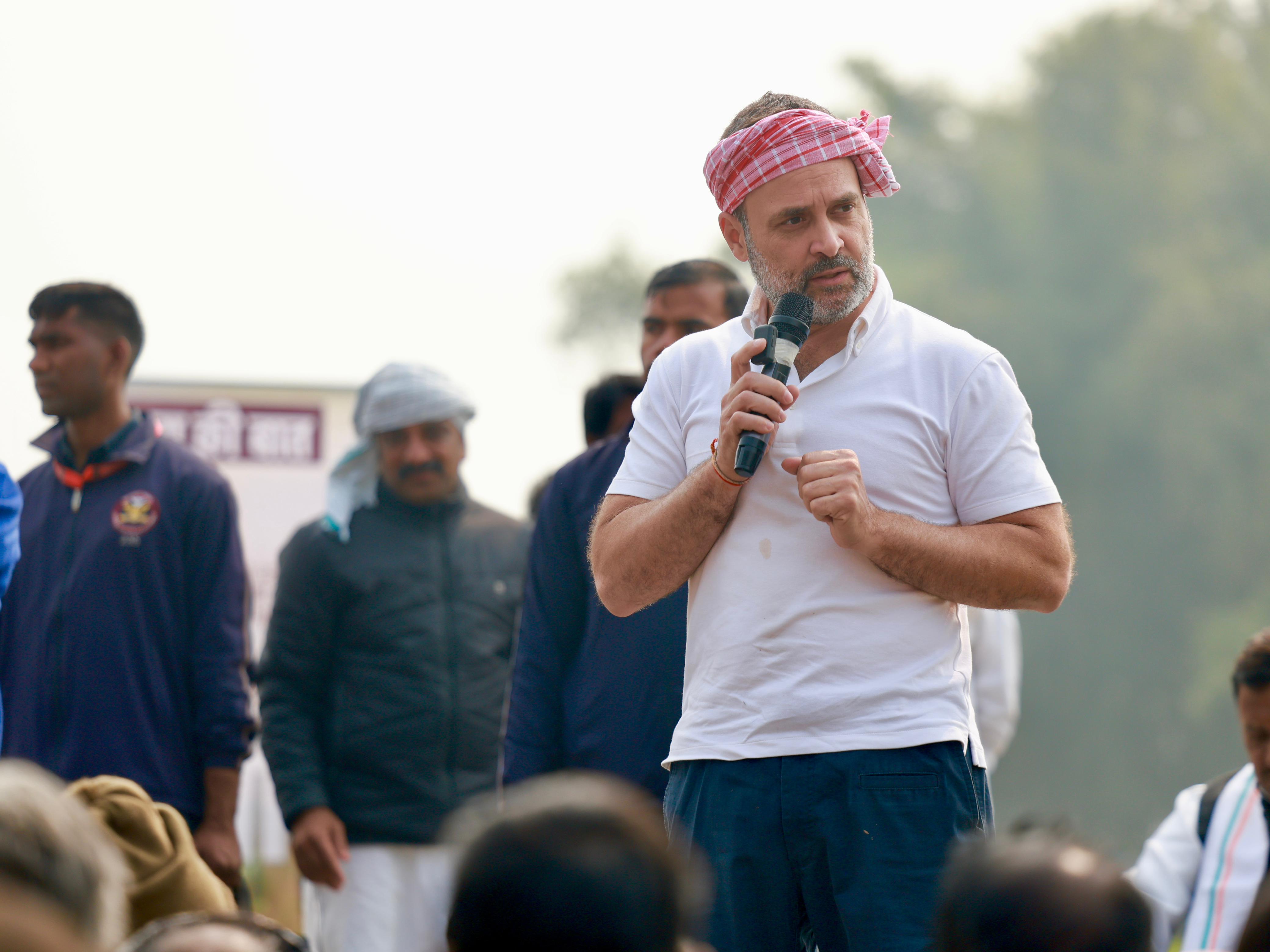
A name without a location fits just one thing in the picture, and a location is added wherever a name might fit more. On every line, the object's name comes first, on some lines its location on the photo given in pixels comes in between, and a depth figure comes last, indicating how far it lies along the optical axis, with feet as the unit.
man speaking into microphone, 17.80
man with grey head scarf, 34.58
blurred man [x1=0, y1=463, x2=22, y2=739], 25.08
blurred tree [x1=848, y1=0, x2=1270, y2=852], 189.16
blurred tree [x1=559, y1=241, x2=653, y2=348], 259.80
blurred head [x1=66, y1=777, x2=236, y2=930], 20.35
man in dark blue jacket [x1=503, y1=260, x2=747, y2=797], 25.57
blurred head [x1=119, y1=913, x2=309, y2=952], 11.66
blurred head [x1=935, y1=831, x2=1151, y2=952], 9.77
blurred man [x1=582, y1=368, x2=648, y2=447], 34.27
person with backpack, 29.86
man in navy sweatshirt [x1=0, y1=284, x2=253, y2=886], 31.91
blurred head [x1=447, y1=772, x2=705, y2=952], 9.16
